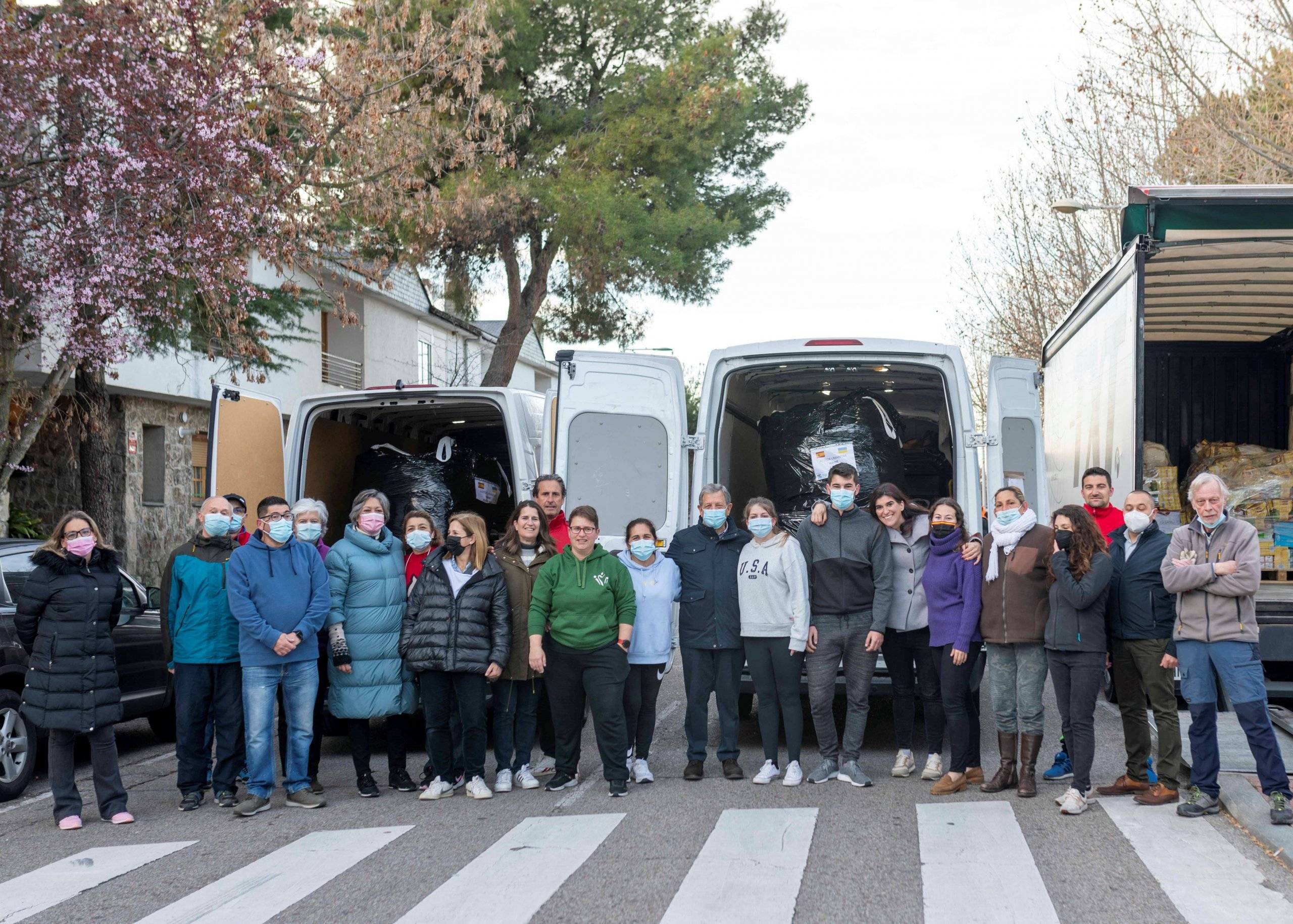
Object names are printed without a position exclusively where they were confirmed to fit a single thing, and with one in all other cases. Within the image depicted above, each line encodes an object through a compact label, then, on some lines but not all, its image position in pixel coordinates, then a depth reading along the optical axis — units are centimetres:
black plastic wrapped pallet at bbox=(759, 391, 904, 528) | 1017
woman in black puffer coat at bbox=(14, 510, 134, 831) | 701
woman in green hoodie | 754
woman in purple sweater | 728
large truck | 855
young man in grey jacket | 768
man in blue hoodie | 725
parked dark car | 780
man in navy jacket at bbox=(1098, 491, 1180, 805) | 682
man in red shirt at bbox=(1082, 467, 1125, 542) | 782
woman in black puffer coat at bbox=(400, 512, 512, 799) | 747
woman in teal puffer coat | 754
